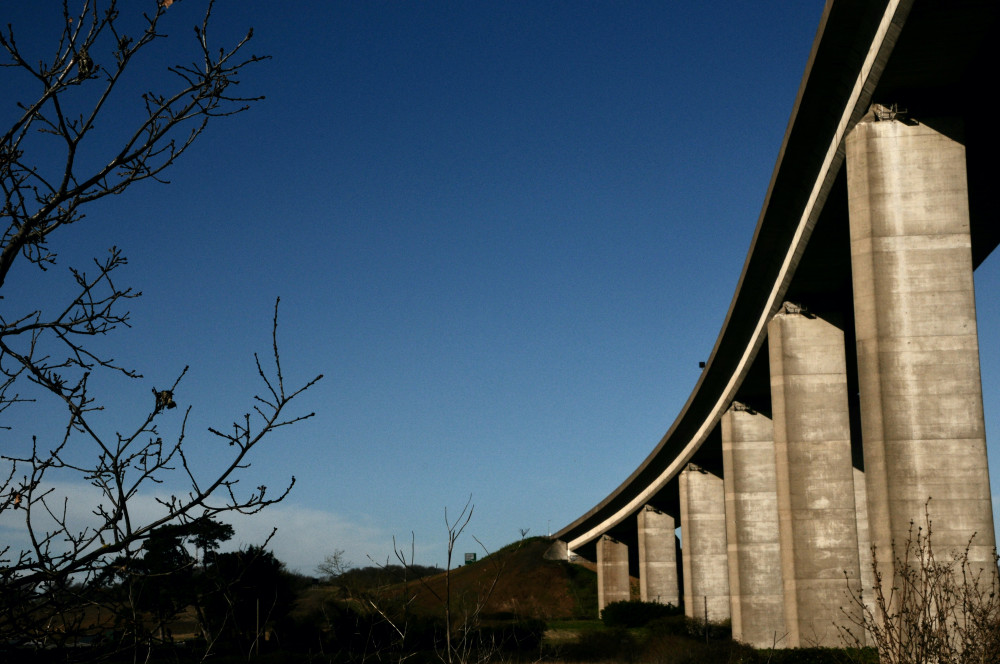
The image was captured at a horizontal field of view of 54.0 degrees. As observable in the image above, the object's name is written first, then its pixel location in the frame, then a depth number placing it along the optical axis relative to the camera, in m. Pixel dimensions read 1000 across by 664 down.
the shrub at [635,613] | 64.56
